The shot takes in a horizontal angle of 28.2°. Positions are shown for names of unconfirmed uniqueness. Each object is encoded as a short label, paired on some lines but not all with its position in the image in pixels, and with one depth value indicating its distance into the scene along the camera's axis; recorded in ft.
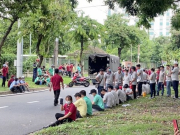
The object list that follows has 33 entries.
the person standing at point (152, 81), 59.16
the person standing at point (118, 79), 59.06
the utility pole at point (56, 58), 98.29
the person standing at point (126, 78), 59.59
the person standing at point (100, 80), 57.00
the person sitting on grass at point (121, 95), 52.44
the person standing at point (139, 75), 59.99
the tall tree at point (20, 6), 49.52
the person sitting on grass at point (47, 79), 90.85
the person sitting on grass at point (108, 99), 47.23
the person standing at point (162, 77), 63.30
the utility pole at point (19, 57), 81.51
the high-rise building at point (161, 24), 499.10
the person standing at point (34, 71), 93.50
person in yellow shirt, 37.50
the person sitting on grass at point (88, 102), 38.70
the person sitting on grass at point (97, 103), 43.83
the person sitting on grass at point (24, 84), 74.22
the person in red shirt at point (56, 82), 51.08
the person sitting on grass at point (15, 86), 71.57
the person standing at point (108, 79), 57.11
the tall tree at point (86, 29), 116.47
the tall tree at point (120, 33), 154.92
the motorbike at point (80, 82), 94.68
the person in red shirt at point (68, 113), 33.50
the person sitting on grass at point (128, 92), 57.31
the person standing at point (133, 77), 57.07
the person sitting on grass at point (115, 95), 48.70
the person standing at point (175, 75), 57.06
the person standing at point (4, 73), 76.95
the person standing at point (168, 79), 60.17
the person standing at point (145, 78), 67.19
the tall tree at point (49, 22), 82.89
